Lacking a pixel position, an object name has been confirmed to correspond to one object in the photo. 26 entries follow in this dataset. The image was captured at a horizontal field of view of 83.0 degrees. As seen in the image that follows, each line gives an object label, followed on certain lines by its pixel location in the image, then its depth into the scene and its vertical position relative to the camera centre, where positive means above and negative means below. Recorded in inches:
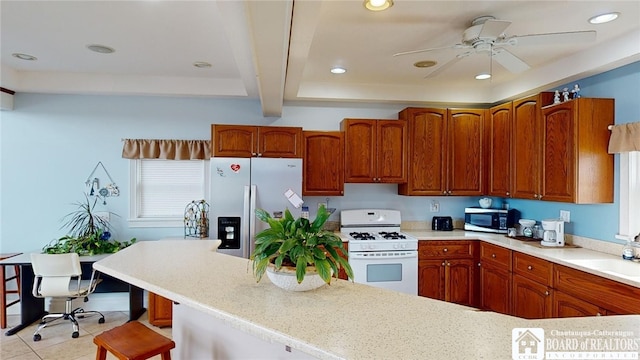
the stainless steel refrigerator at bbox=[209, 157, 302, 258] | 148.3 -7.5
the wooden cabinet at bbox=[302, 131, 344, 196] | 163.2 +6.9
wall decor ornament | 164.4 -4.1
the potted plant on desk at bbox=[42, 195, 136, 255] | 149.2 -25.1
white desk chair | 130.8 -36.3
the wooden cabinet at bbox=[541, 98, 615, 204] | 119.8 +9.3
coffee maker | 133.0 -19.6
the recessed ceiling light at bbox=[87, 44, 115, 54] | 122.0 +44.7
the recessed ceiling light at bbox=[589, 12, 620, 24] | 96.1 +44.1
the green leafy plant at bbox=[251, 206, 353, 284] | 56.9 -11.0
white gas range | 149.9 -34.3
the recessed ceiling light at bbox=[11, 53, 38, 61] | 130.4 +44.8
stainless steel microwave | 163.6 -18.2
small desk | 139.0 -48.4
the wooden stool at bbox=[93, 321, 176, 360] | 68.8 -32.6
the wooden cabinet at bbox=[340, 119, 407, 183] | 166.2 +13.2
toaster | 176.2 -21.4
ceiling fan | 85.2 +35.2
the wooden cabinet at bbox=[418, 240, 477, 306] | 155.5 -39.3
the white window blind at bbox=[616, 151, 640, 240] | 115.0 -5.1
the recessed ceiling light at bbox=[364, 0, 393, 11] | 88.0 +43.3
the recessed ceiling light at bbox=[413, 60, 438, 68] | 136.5 +44.7
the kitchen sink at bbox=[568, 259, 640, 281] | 99.3 -25.4
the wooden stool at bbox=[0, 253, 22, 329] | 138.3 -47.8
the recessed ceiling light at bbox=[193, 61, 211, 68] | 138.3 +44.7
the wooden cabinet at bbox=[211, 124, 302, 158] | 152.7 +16.2
